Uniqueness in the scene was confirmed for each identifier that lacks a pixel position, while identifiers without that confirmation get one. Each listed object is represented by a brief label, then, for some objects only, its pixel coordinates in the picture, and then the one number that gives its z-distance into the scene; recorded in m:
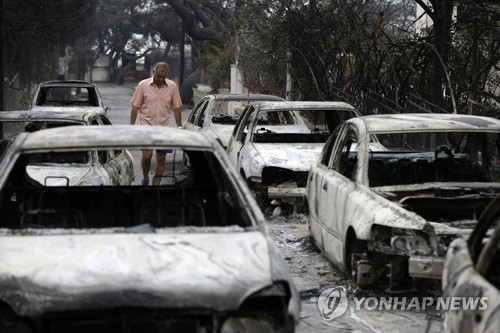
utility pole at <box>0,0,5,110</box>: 20.19
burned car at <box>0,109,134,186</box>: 9.88
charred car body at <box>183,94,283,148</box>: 15.95
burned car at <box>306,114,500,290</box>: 7.04
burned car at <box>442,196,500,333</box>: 4.23
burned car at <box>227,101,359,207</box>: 11.81
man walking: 13.23
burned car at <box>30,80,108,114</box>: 19.77
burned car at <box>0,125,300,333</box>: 4.64
